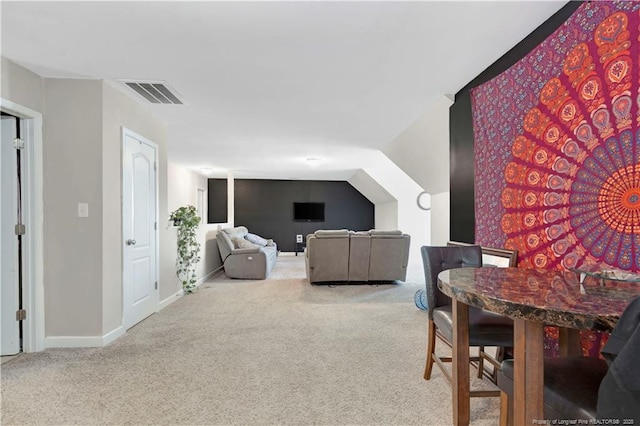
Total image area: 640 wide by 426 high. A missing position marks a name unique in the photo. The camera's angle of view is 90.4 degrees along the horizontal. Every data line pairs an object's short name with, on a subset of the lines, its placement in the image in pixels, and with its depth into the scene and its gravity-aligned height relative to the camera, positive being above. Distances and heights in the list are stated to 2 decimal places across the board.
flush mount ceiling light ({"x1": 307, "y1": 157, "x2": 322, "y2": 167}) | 6.11 +0.94
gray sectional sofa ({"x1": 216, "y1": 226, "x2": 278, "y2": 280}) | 5.87 -0.94
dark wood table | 0.86 -0.29
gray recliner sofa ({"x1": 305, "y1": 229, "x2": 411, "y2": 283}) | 5.15 -0.78
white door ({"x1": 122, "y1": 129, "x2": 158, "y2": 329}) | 3.10 -0.22
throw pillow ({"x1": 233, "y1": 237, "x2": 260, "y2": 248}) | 6.24 -0.70
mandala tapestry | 1.40 +0.33
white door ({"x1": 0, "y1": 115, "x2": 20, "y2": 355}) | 2.57 -0.27
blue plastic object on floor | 3.84 -1.12
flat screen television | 9.52 -0.11
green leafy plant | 4.49 -0.52
